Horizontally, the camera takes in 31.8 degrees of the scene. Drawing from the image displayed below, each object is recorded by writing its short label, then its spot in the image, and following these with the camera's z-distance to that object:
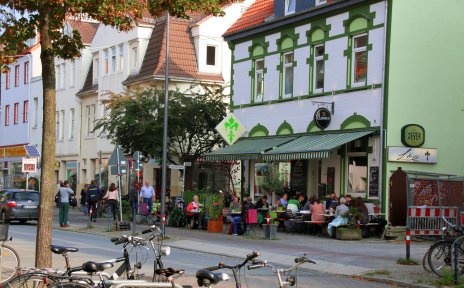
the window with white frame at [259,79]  34.09
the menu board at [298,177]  31.70
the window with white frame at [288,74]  32.19
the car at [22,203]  32.78
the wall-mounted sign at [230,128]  33.09
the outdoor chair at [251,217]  26.91
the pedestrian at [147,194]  33.88
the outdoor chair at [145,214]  32.78
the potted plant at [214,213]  29.08
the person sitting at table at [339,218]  25.84
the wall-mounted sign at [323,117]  29.34
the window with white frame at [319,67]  30.27
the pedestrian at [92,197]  34.59
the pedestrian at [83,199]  43.53
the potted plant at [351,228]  25.42
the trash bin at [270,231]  25.47
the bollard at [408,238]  17.35
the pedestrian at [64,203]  30.53
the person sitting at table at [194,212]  30.53
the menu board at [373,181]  27.19
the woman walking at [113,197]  34.12
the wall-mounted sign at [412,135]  26.88
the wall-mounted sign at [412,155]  26.78
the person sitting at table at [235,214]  27.72
